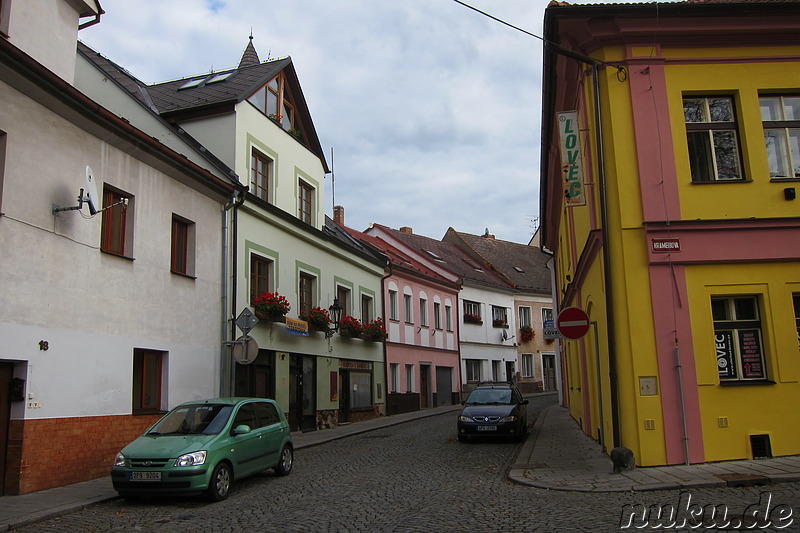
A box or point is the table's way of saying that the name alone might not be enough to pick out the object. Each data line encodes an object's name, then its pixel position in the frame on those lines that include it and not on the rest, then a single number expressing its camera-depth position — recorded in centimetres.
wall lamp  2318
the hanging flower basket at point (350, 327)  2430
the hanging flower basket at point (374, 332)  2592
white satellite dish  1180
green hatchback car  953
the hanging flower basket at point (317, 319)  2202
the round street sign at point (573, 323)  1182
